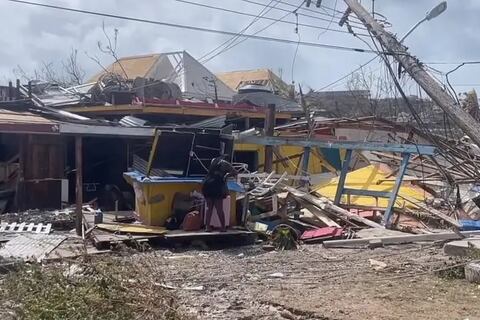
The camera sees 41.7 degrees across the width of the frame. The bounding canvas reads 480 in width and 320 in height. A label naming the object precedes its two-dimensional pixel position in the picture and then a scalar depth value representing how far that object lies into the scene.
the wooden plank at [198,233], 12.23
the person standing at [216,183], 12.48
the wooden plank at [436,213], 13.62
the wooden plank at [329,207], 13.96
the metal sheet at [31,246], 10.44
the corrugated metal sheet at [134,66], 27.77
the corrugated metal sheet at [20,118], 15.40
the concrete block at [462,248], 9.71
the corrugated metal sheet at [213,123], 17.86
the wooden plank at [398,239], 12.16
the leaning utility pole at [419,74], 11.22
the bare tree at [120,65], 26.96
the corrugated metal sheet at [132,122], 17.53
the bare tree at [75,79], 44.64
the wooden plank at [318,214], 13.74
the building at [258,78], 34.62
